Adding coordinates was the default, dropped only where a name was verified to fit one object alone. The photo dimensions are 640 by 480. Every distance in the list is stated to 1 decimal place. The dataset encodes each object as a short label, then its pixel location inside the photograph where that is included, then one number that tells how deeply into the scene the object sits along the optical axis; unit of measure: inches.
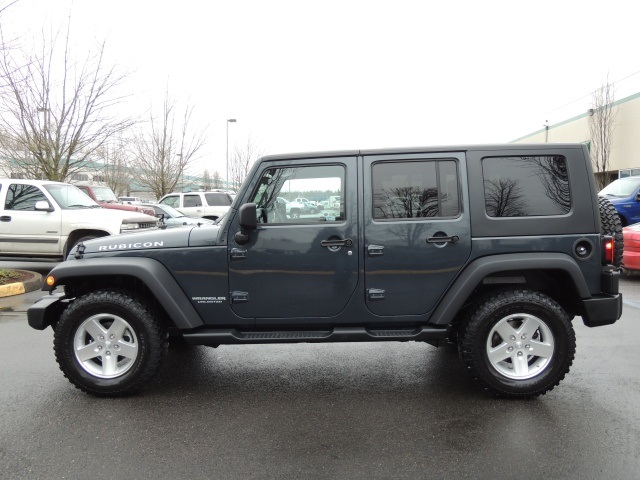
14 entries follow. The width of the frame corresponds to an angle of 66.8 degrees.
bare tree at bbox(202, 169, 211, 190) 1841.8
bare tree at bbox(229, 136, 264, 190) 1428.6
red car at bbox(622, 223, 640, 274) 335.3
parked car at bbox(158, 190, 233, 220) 677.9
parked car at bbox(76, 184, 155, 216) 541.0
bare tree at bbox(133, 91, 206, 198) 967.0
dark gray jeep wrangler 143.3
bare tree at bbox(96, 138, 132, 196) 1540.4
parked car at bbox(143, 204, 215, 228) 495.0
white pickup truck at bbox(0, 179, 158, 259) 357.1
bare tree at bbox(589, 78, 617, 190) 1133.7
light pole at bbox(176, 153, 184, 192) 987.8
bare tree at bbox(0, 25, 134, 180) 468.8
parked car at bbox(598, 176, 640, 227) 512.1
